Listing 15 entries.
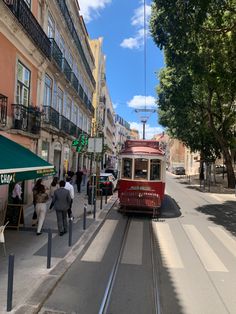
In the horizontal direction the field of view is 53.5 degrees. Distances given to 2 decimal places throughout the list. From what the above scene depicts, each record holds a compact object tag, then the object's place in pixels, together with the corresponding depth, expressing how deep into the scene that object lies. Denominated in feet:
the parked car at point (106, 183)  48.65
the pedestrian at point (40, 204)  22.37
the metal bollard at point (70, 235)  19.42
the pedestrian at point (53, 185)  28.93
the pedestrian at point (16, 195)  25.72
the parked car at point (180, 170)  144.96
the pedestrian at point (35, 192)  23.52
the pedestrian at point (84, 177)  65.02
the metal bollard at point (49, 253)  15.46
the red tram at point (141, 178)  32.25
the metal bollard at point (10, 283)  10.98
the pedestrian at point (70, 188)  24.54
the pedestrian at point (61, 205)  22.48
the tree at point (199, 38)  27.21
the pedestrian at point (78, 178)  51.05
